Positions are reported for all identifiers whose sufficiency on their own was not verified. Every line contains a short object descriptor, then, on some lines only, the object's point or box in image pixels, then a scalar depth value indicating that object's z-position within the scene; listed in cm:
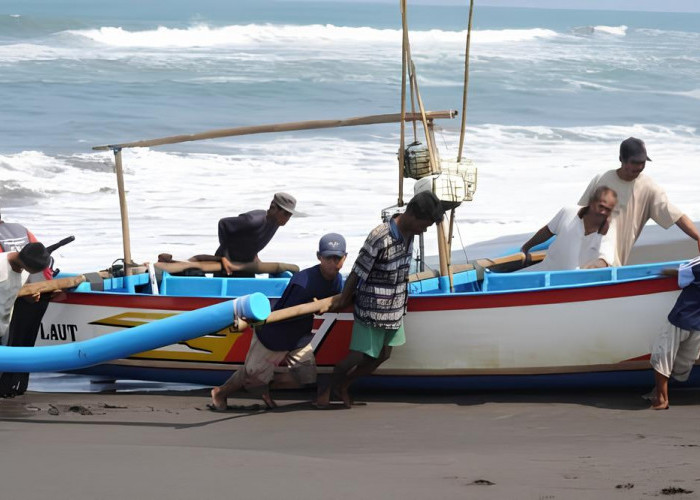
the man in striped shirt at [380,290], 1302
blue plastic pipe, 1274
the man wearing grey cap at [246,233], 1702
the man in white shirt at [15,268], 1373
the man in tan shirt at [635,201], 1505
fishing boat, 1373
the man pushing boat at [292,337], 1345
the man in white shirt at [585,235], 1477
